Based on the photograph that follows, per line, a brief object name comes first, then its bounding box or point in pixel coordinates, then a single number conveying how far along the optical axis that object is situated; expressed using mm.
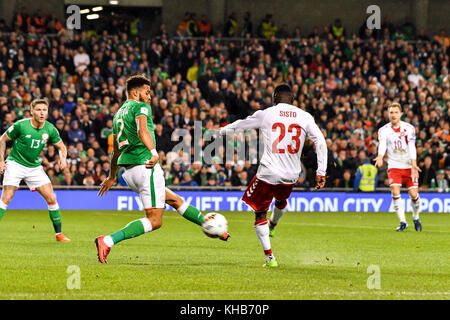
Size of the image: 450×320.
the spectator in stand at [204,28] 31969
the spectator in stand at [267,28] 33156
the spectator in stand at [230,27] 32438
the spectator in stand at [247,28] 32569
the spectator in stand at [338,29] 33906
